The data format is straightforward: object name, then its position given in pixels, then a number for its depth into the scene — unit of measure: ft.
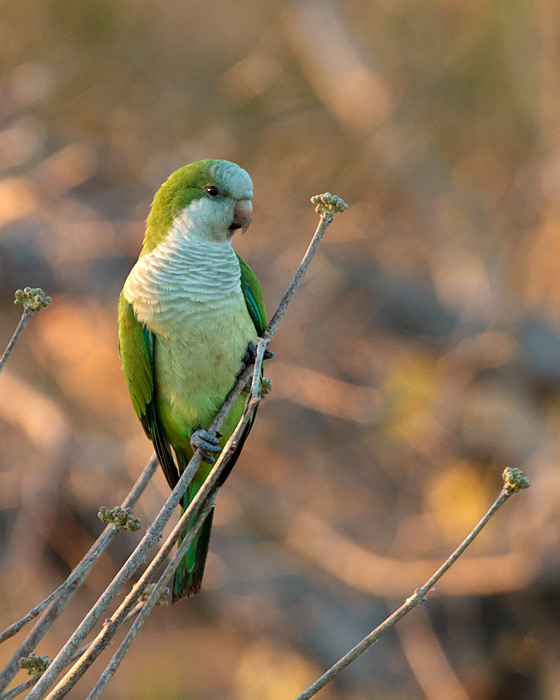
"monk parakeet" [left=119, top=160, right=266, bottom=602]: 18.30
